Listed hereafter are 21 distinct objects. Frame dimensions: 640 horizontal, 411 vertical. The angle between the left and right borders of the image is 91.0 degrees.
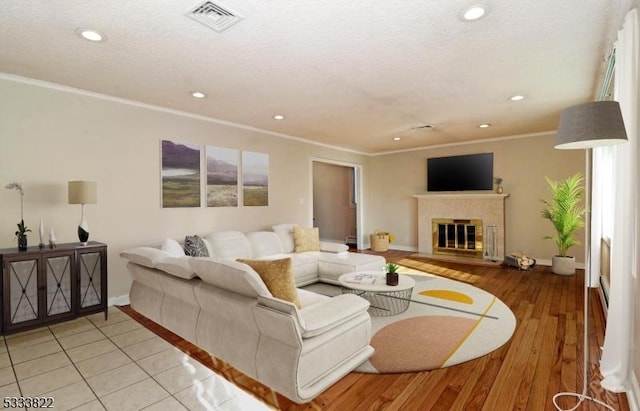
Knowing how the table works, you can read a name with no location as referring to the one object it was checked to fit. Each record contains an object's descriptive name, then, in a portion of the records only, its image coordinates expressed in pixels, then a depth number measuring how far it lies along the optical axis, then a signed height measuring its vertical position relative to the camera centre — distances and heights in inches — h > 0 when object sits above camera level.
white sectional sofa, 77.6 -35.0
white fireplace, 261.4 -19.1
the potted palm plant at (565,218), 204.4 -10.6
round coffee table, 137.0 -37.3
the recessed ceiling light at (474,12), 83.9 +52.3
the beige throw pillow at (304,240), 212.2 -24.8
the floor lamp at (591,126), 66.8 +16.7
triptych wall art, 178.1 +17.7
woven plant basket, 307.7 -38.2
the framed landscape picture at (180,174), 175.8 +17.2
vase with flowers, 123.0 -9.4
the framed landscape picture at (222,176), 196.1 +17.7
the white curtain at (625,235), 78.2 -8.6
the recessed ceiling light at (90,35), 95.1 +52.4
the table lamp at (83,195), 132.3 +3.9
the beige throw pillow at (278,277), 86.7 -20.5
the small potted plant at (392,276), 139.9 -32.5
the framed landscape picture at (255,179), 215.9 +17.7
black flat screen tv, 268.5 +27.2
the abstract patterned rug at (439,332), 100.5 -50.0
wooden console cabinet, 115.4 -31.5
